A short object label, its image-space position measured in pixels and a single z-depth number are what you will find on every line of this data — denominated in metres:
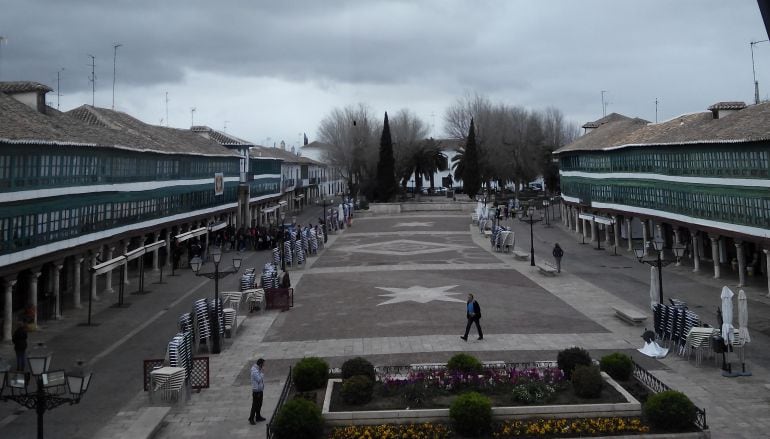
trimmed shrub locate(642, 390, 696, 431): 12.15
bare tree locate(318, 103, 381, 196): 97.75
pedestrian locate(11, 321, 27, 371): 17.50
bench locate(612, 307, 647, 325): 22.11
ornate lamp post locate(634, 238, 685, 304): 20.91
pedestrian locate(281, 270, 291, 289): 27.20
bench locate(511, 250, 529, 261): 39.56
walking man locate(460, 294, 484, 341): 20.11
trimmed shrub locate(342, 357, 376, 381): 14.97
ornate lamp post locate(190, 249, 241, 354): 19.19
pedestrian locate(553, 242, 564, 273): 33.69
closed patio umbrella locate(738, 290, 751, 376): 16.78
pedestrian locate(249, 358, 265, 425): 13.63
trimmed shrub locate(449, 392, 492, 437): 12.31
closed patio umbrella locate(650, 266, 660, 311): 22.00
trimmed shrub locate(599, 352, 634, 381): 15.10
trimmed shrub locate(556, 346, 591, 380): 15.19
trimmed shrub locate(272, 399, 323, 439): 12.12
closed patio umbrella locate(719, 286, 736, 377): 16.50
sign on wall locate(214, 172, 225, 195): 50.38
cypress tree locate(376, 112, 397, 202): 88.66
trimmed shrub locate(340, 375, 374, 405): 13.64
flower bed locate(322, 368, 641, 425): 12.97
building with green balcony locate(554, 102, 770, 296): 29.22
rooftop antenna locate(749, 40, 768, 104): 48.89
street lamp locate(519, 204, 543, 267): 37.03
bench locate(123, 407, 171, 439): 12.88
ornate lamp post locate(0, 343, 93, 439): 9.70
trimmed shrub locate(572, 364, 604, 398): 13.59
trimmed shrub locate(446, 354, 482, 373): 15.29
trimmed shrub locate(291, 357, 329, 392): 15.02
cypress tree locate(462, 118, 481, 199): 91.88
